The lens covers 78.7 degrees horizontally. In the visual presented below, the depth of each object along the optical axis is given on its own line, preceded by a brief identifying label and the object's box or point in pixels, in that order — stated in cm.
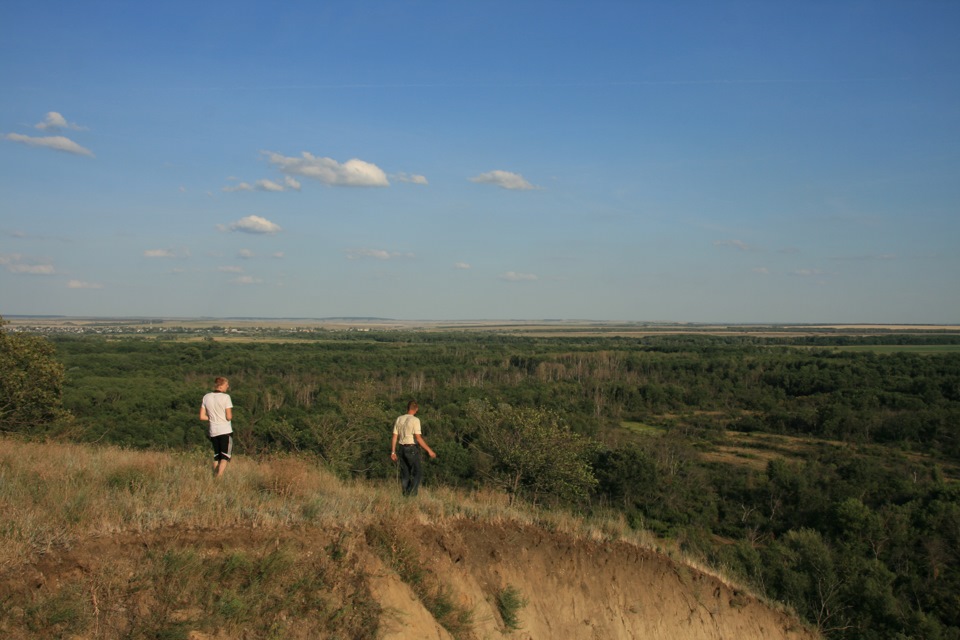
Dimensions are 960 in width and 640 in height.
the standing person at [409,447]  955
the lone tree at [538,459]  2628
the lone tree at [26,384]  1858
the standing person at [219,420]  904
